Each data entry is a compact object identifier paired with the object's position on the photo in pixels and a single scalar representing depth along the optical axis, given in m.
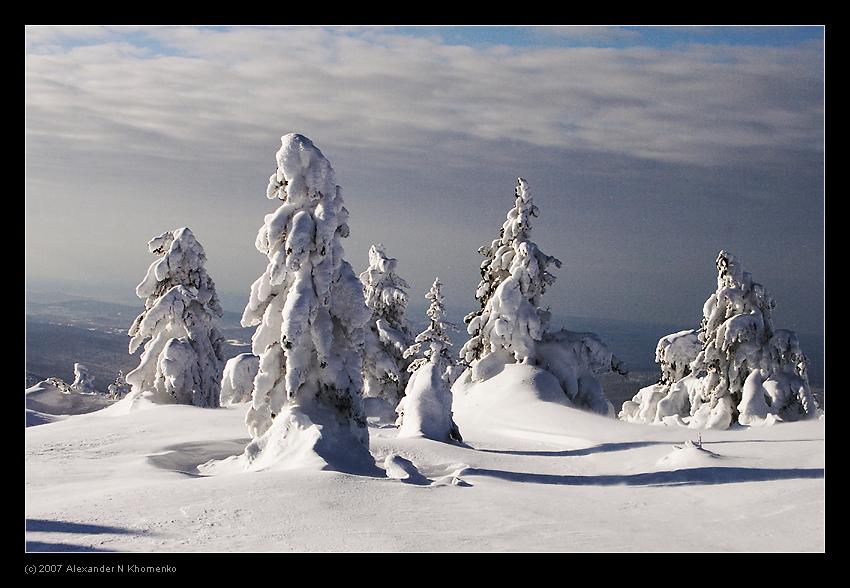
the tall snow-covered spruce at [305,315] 20.28
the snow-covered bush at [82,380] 58.47
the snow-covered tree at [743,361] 31.39
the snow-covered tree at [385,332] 45.78
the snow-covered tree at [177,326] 34.47
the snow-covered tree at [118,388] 50.57
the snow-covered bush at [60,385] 42.36
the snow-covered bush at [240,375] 34.94
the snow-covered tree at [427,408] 24.94
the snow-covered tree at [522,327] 36.31
